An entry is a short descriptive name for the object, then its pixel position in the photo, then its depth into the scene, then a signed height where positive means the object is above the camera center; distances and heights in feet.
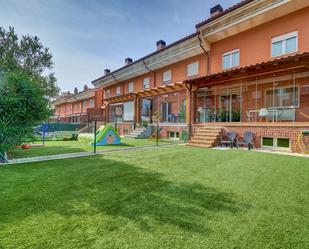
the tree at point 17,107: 19.57 +1.60
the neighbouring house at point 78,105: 95.62 +11.17
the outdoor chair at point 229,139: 32.70 -3.01
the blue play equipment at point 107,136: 37.10 -2.92
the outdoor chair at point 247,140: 30.57 -3.10
